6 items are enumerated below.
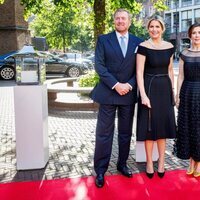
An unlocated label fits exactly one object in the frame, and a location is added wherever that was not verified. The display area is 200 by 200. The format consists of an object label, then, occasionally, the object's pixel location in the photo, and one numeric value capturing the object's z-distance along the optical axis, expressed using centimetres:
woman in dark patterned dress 297
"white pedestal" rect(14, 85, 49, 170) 328
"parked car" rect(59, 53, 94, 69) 1696
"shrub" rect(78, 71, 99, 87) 806
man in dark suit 291
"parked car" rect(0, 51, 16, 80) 1252
